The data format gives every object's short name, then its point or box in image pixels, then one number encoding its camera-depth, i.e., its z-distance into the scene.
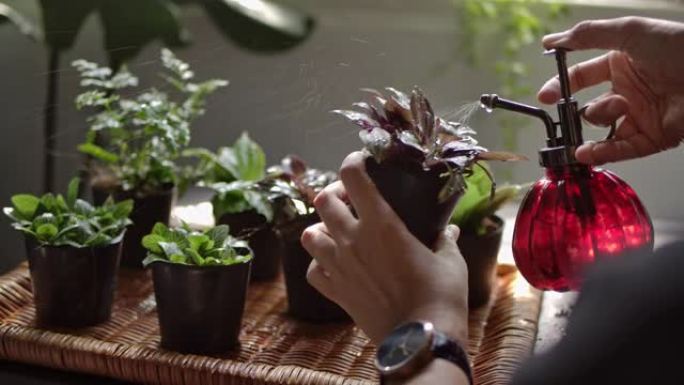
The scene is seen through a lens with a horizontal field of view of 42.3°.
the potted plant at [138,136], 0.95
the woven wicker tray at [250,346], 0.78
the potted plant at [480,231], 0.92
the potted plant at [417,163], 0.67
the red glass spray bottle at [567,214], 0.68
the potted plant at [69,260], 0.86
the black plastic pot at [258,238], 0.99
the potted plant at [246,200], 0.98
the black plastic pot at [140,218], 1.02
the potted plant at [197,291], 0.81
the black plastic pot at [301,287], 0.91
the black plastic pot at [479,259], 0.92
